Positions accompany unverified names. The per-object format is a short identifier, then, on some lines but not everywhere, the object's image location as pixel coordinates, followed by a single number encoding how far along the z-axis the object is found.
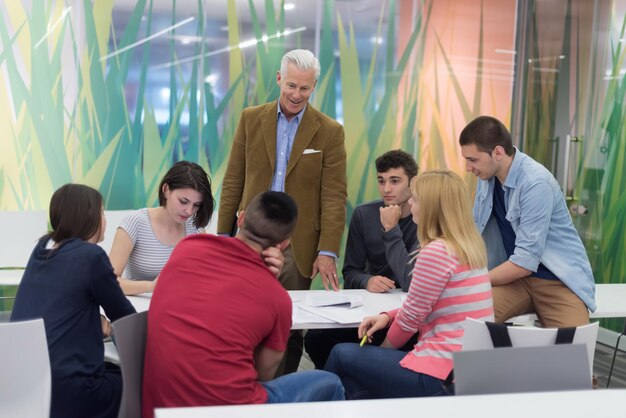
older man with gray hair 3.85
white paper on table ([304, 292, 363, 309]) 3.19
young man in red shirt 2.10
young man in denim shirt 3.32
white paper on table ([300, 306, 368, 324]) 2.95
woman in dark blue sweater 2.39
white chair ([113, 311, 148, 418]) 2.21
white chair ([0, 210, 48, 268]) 4.66
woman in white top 3.28
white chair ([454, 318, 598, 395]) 1.89
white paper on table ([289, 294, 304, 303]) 3.29
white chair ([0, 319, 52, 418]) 2.15
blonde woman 2.63
